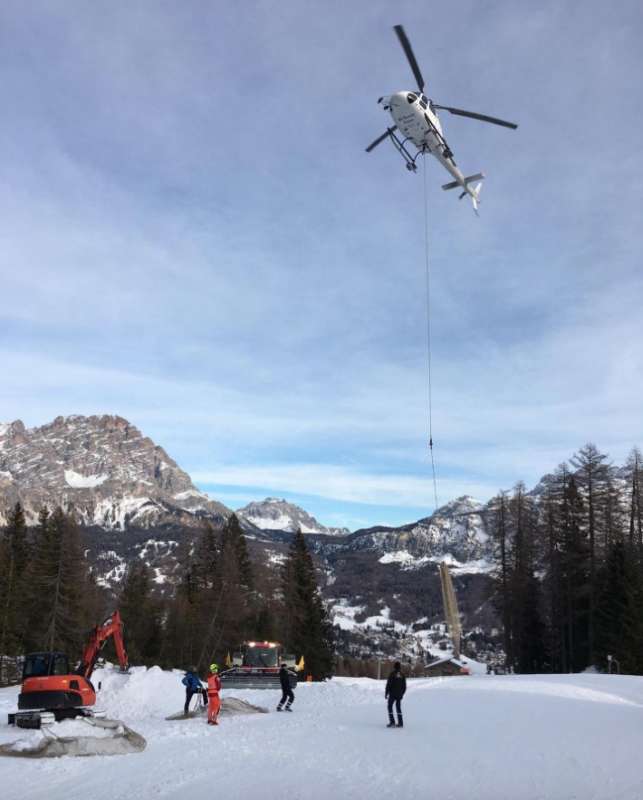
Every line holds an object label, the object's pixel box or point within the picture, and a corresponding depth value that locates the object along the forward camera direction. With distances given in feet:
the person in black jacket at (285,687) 75.36
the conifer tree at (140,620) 215.31
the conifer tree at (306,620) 179.61
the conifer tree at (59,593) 168.14
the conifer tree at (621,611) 127.44
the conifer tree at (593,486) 156.15
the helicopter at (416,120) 77.25
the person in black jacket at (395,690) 59.77
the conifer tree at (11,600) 168.14
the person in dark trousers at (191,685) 74.33
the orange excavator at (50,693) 64.95
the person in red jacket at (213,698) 66.69
